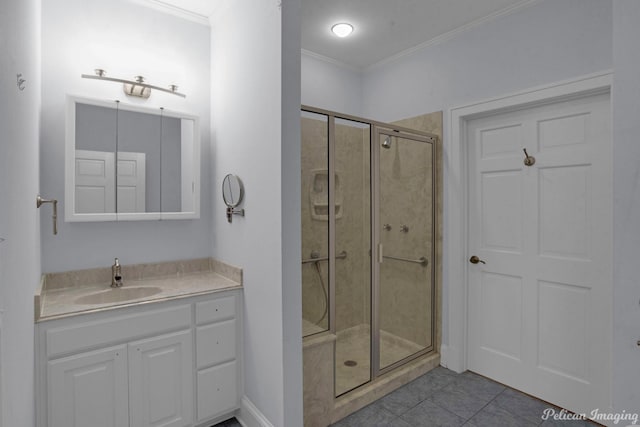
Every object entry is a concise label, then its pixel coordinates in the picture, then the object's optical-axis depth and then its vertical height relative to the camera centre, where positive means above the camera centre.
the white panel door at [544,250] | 2.06 -0.27
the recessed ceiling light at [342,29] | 2.59 +1.44
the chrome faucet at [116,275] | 2.04 -0.40
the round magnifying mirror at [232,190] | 2.06 +0.13
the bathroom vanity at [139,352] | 1.56 -0.74
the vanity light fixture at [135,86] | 2.04 +0.81
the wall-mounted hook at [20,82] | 1.06 +0.42
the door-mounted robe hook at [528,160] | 2.32 +0.37
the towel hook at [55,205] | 1.61 +0.03
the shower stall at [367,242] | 2.15 -0.22
